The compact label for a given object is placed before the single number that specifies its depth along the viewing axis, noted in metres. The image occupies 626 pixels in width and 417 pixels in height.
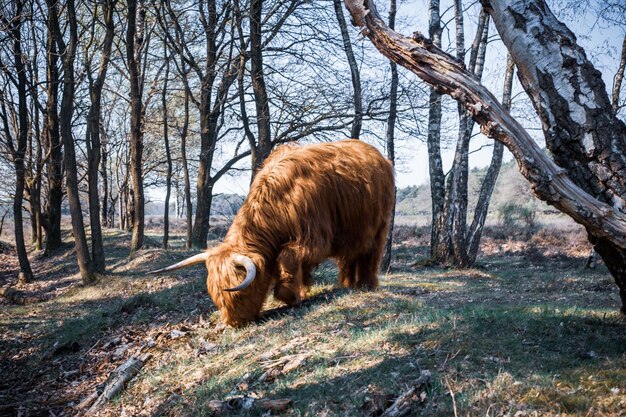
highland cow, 7.07
